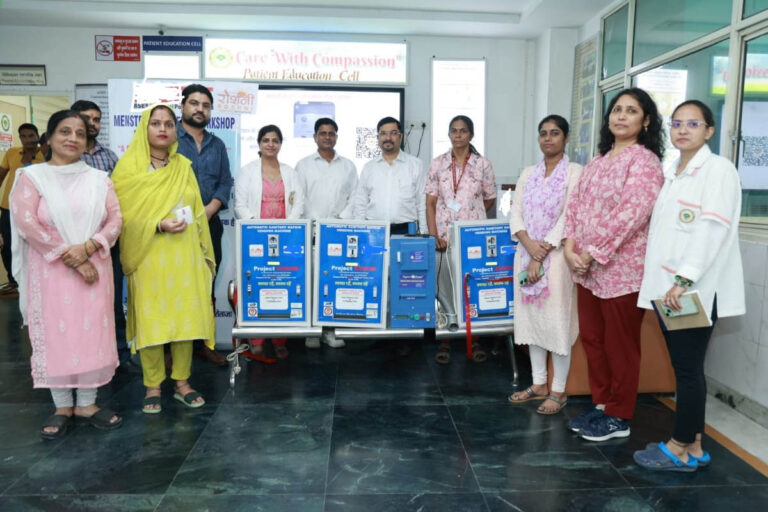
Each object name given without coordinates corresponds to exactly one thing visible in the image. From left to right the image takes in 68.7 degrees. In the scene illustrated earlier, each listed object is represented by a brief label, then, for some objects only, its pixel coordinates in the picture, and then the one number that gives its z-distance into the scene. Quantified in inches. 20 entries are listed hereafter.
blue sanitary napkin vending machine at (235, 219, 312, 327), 130.6
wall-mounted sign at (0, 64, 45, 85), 240.4
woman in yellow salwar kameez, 110.3
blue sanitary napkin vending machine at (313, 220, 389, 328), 130.8
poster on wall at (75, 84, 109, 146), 236.7
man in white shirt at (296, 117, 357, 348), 170.9
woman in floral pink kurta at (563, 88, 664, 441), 95.0
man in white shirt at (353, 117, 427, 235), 156.9
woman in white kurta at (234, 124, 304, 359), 147.0
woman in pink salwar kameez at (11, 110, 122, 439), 98.4
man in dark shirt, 133.2
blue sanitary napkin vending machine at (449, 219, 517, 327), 131.1
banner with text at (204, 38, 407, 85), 241.6
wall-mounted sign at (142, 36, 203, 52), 239.0
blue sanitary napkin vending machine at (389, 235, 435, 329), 130.9
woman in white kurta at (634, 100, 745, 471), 82.3
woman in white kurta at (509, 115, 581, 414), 112.6
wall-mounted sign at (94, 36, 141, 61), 240.2
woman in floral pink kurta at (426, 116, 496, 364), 143.9
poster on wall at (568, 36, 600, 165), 214.4
